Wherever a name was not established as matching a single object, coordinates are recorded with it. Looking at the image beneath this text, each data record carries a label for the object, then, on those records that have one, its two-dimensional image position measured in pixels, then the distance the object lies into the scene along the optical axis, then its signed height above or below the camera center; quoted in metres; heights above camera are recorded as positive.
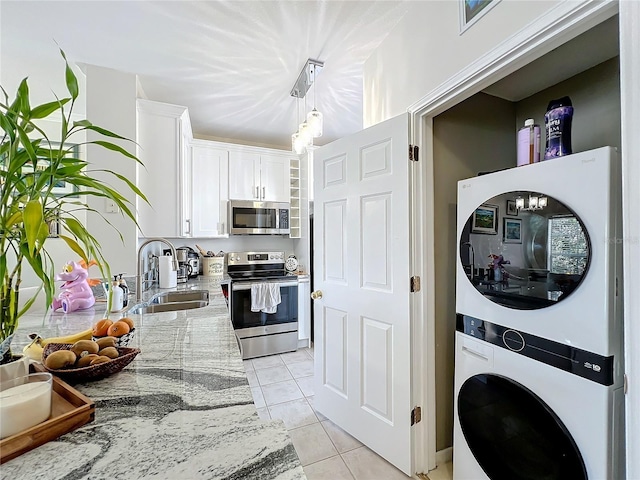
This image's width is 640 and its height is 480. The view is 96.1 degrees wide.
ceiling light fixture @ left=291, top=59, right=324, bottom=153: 1.95 +0.85
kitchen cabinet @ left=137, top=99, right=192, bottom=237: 2.32 +0.61
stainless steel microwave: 3.26 +0.26
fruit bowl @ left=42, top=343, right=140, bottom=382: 0.79 -0.36
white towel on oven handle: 3.00 -0.60
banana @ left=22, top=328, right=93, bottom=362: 0.92 -0.35
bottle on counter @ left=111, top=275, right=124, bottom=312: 1.72 -0.35
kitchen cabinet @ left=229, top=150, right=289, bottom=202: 3.26 +0.75
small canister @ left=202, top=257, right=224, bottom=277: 3.20 -0.30
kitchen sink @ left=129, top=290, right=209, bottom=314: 2.18 -0.48
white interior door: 1.56 -0.30
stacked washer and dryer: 0.92 -0.32
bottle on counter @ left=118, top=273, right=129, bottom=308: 1.83 -0.33
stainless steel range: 2.99 -0.73
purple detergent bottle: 1.17 +0.44
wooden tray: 0.55 -0.38
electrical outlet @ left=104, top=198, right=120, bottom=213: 2.12 +0.25
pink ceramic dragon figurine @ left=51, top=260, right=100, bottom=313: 1.70 -0.30
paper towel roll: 2.56 -0.28
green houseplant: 0.61 +0.12
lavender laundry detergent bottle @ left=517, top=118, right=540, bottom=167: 1.30 +0.43
